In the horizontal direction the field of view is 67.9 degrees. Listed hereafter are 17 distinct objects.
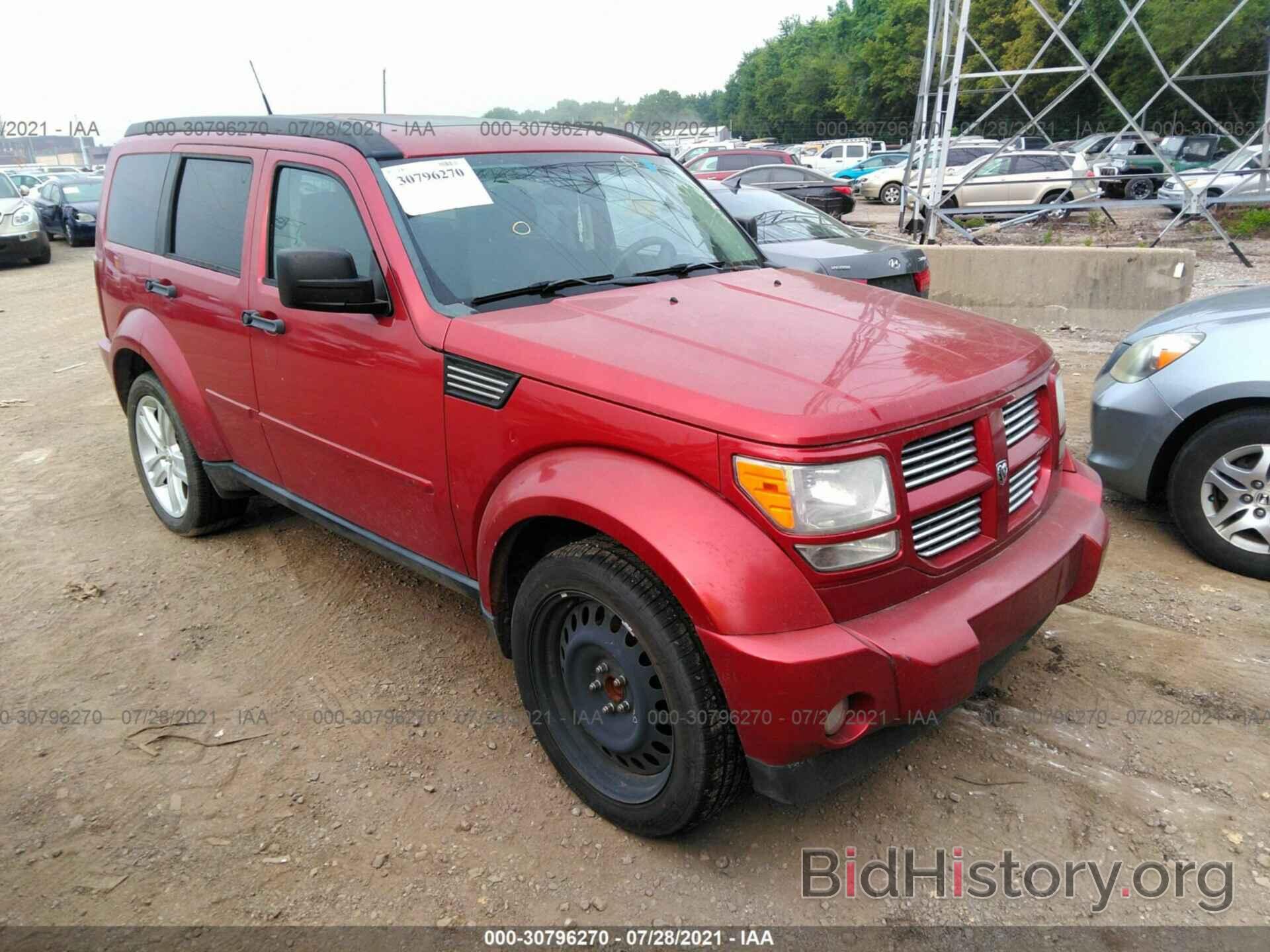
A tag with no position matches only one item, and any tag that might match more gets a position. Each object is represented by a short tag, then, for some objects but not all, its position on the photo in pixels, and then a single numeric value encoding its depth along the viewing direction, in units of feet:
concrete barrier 29.14
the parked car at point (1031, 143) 90.38
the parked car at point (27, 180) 80.66
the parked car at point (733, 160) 70.13
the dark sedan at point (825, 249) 25.18
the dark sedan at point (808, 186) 64.80
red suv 7.55
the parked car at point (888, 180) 82.38
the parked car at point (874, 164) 96.68
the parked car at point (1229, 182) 44.41
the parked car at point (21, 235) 53.16
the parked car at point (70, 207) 64.64
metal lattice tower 41.14
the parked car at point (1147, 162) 74.28
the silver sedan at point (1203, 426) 13.17
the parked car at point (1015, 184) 67.15
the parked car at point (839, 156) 111.04
